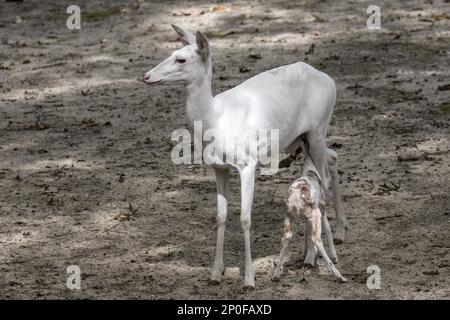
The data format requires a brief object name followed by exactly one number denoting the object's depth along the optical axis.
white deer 12.52
